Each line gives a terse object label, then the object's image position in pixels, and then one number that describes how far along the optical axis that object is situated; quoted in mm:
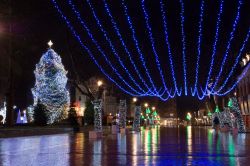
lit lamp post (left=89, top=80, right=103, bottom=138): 19317
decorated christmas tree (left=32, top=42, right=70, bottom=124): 28948
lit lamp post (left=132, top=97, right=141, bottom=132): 30417
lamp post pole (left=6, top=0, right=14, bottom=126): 22712
